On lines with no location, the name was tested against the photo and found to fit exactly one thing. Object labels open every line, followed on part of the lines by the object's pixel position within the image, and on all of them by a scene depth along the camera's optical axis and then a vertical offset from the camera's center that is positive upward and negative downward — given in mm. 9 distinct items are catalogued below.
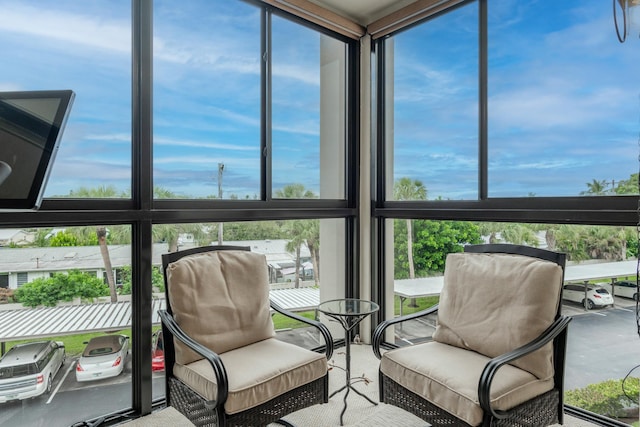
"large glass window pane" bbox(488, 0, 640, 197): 2084 +644
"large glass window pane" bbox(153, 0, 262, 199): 2402 +762
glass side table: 2281 -632
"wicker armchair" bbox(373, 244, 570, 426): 1646 -724
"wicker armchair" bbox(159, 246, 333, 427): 1716 -749
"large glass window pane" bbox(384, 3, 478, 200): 2742 +810
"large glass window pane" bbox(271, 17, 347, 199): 2973 +840
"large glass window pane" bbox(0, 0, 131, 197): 1939 +761
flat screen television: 984 +194
